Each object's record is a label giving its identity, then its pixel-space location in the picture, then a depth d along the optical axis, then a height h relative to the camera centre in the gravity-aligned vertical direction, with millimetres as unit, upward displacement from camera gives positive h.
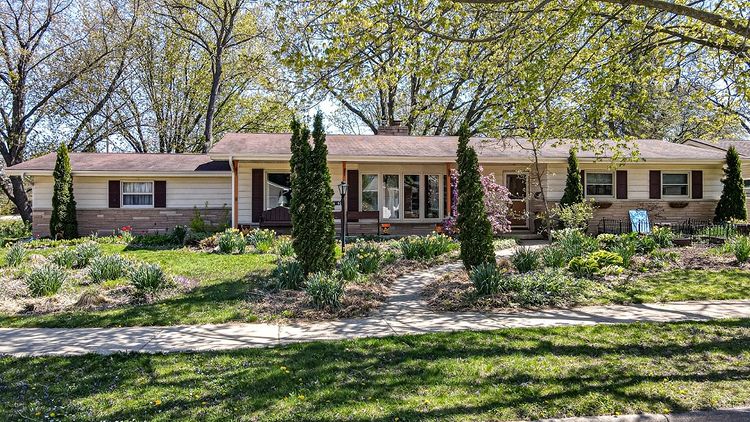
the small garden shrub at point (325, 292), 6953 -1288
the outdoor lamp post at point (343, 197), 11041 +185
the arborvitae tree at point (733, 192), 17344 +455
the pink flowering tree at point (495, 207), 13656 -63
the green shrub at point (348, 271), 8562 -1186
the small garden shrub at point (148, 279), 7750 -1212
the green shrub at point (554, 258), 9570 -1078
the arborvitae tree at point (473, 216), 8539 -199
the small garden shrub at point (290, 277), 8070 -1226
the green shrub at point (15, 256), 10148 -1088
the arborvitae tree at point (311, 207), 8156 -35
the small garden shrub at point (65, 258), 9930 -1118
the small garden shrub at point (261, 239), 12351 -948
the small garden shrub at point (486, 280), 7551 -1196
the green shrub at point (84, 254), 10383 -1078
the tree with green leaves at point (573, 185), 16969 +703
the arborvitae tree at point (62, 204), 16266 +46
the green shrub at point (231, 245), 12234 -1019
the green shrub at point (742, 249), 9812 -928
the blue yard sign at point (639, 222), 16250 -596
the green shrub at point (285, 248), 10922 -1003
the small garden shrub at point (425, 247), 11336 -1024
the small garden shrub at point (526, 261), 9336 -1111
